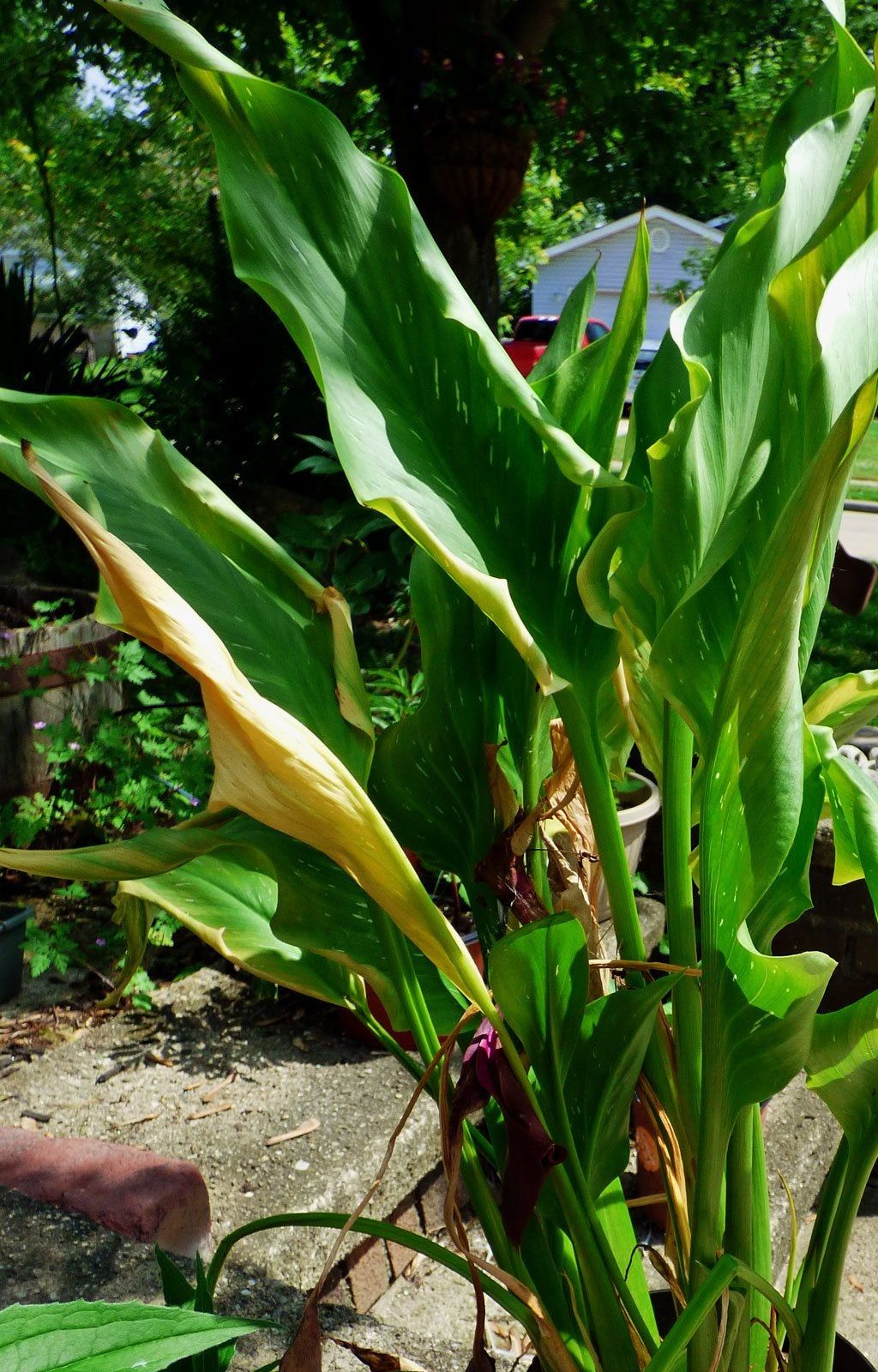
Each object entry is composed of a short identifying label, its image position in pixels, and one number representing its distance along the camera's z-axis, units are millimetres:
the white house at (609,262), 27344
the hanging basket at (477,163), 4520
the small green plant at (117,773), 2957
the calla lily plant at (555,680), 811
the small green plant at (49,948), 2510
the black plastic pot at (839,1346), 1161
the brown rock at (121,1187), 1581
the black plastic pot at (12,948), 2613
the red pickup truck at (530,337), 16828
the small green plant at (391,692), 2852
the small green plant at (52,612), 3275
